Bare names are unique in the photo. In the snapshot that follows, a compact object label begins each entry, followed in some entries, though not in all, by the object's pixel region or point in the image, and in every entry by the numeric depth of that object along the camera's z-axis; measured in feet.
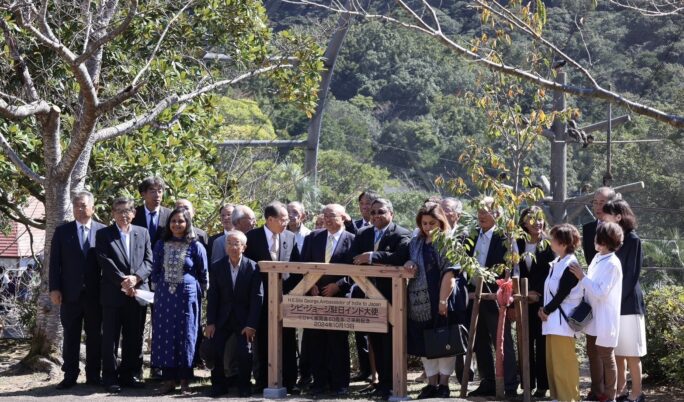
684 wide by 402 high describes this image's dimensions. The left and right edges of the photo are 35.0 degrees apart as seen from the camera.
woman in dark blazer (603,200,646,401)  30.89
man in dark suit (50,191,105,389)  34.88
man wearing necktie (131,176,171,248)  36.88
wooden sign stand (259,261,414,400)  31.55
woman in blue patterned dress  34.14
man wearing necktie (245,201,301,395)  34.58
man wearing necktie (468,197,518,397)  32.42
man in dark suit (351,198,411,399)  32.37
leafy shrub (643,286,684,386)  34.04
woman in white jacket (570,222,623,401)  29.60
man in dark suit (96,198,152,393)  34.68
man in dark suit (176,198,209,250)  34.68
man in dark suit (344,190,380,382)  36.54
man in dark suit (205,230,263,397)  33.68
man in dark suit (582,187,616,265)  31.68
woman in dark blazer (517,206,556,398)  32.42
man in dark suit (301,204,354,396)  33.65
